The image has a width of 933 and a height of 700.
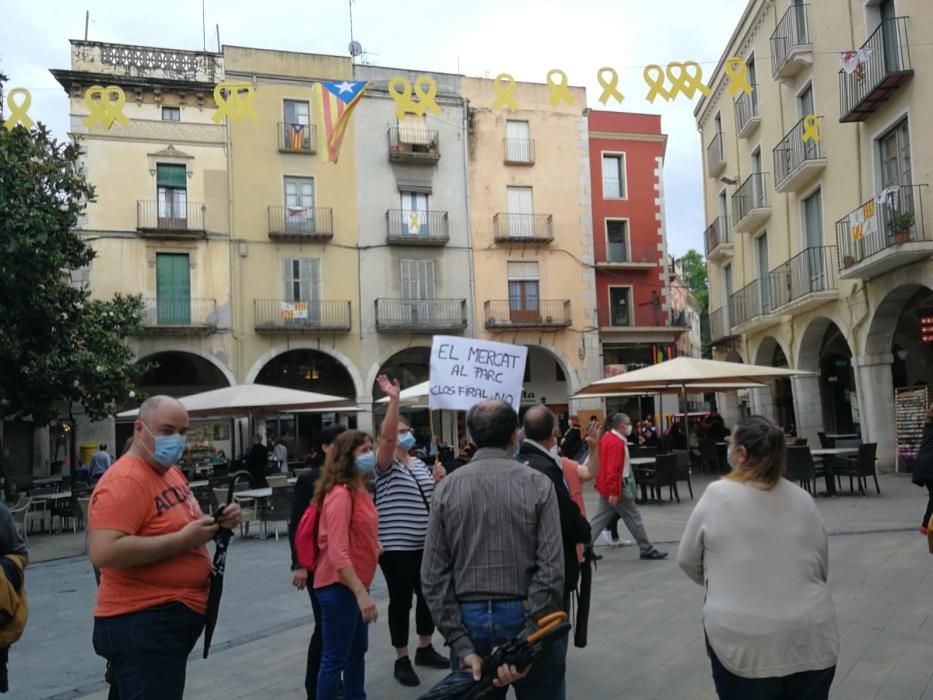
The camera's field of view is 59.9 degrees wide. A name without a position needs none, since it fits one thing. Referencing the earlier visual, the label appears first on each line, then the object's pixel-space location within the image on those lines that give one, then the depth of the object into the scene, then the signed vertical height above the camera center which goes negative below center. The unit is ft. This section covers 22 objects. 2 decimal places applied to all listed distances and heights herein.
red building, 99.50 +19.95
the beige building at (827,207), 50.01 +14.42
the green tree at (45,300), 50.80 +8.26
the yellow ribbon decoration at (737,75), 35.57 +14.10
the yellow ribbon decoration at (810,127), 53.05 +17.58
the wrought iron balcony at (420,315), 87.88 +10.15
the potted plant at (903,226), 48.34 +9.68
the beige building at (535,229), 93.09 +20.34
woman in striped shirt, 17.07 -2.61
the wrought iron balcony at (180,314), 80.94 +10.42
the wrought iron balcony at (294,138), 87.15 +29.52
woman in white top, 9.43 -2.24
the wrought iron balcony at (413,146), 90.43 +29.39
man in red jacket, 29.50 -3.21
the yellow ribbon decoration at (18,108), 32.14 +12.52
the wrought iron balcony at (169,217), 81.76 +20.39
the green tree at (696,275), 202.28 +30.33
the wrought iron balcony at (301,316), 84.48 +10.13
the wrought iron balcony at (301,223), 86.12 +20.27
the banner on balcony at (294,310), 85.30 +10.79
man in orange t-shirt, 9.97 -1.87
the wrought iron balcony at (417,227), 89.67 +20.18
